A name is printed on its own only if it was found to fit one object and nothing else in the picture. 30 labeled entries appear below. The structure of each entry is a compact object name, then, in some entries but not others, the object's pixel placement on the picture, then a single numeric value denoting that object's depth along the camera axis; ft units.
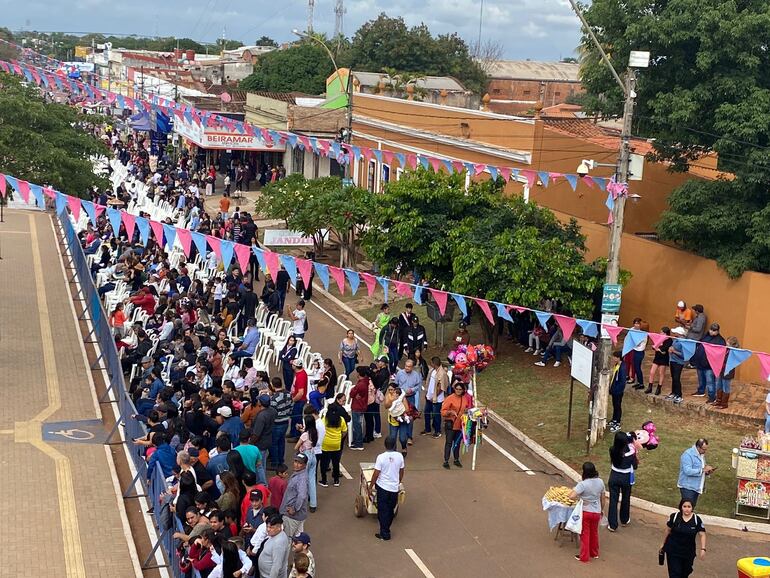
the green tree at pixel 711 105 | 65.62
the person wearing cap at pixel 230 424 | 44.42
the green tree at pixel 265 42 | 565.86
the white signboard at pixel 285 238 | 98.84
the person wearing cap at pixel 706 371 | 59.47
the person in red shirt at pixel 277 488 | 40.32
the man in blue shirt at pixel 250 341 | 62.49
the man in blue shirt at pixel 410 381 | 54.24
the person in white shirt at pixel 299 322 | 66.44
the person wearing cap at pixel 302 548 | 34.06
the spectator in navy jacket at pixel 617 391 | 56.24
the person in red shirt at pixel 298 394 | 52.95
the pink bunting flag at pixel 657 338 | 53.06
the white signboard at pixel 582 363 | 53.31
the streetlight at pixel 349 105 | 101.71
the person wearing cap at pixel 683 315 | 67.00
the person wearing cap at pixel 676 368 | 59.16
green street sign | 53.83
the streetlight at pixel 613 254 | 52.29
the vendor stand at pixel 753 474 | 46.60
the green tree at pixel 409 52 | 237.86
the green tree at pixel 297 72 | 253.24
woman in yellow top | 47.14
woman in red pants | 41.91
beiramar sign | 147.84
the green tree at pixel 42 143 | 82.53
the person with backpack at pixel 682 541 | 37.81
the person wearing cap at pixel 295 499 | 39.75
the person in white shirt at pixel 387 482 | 42.73
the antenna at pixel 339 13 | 385.29
